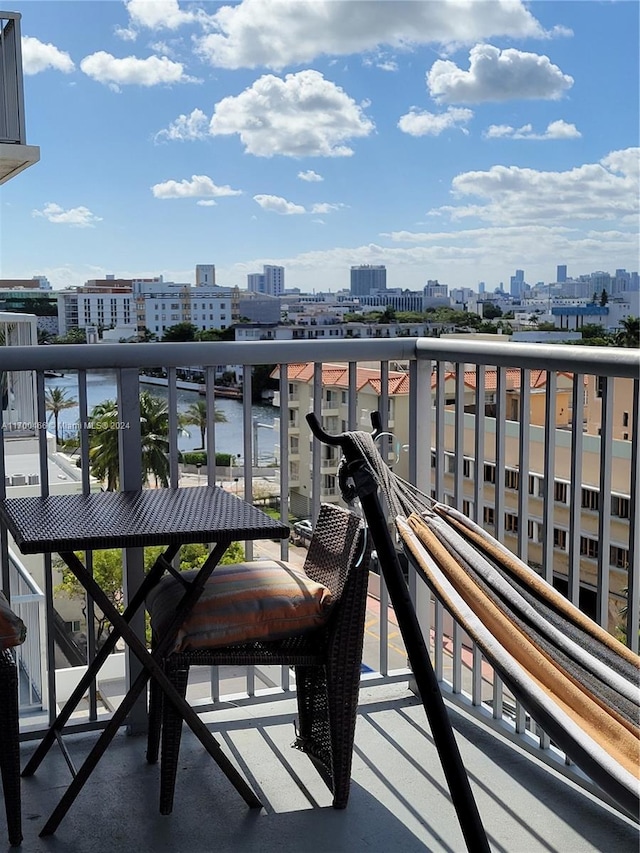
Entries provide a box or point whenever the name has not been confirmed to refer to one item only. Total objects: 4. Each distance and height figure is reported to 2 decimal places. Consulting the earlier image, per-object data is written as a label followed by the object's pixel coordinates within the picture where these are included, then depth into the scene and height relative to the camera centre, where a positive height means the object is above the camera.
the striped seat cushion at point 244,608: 2.03 -0.62
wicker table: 1.93 -0.42
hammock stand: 1.20 -0.47
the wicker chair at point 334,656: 2.05 -0.74
